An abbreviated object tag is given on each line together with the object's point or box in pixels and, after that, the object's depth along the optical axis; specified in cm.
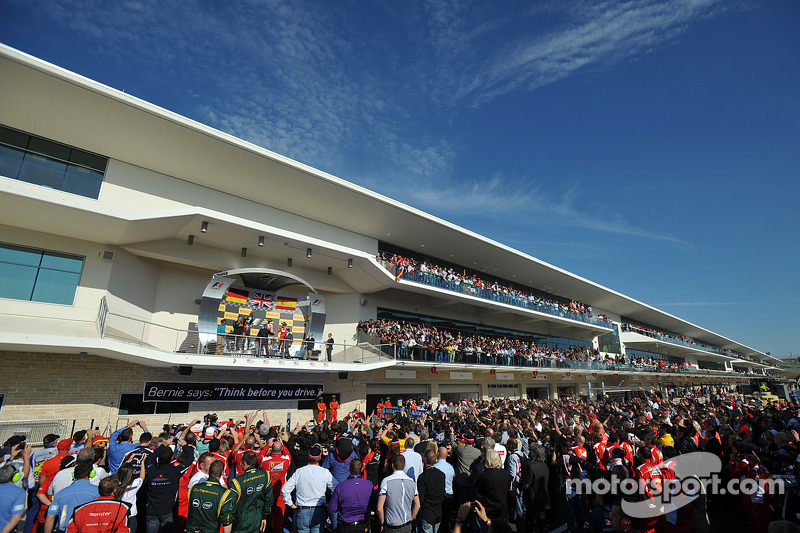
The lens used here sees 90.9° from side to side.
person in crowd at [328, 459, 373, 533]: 472
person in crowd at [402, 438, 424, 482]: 592
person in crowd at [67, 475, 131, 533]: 384
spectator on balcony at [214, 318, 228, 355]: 1382
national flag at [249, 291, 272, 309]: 1566
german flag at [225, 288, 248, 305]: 1509
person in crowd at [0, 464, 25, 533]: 429
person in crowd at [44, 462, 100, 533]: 427
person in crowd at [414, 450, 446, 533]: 505
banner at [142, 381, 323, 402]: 1359
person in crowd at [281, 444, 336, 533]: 524
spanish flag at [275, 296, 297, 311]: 1617
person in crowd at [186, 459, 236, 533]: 430
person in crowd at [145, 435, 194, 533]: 530
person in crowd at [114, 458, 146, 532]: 459
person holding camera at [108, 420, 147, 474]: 663
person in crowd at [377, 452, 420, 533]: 464
